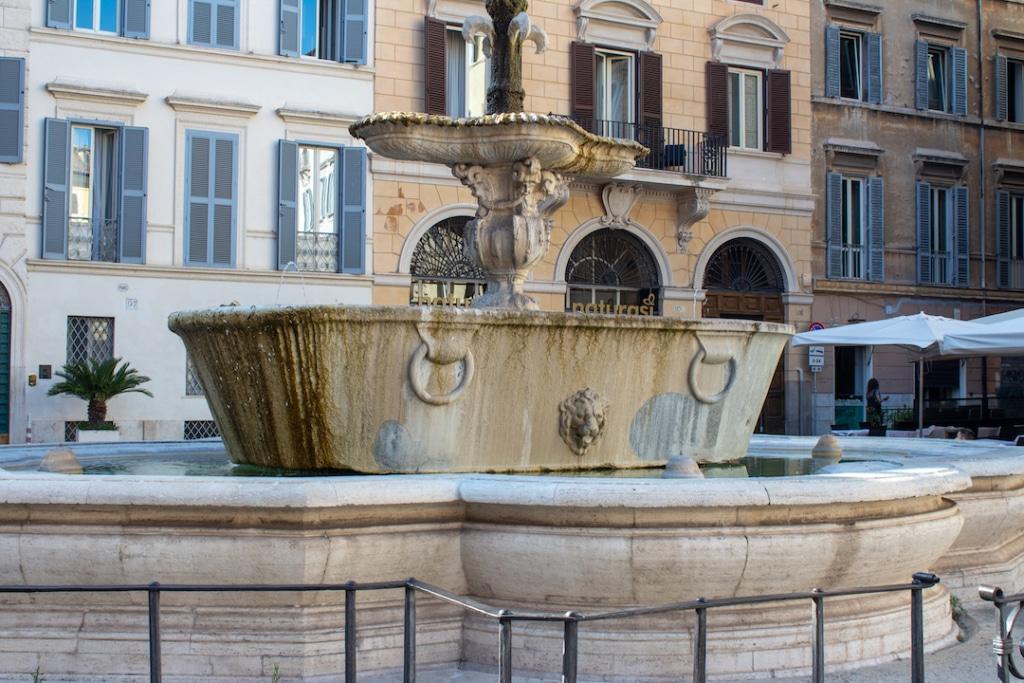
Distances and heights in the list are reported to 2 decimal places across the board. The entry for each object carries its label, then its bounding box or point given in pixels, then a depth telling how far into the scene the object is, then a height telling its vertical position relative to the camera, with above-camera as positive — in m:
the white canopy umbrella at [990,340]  16.66 +0.80
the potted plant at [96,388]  19.61 +0.14
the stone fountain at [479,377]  6.46 +0.12
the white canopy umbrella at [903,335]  17.55 +0.94
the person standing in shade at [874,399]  23.94 +0.04
